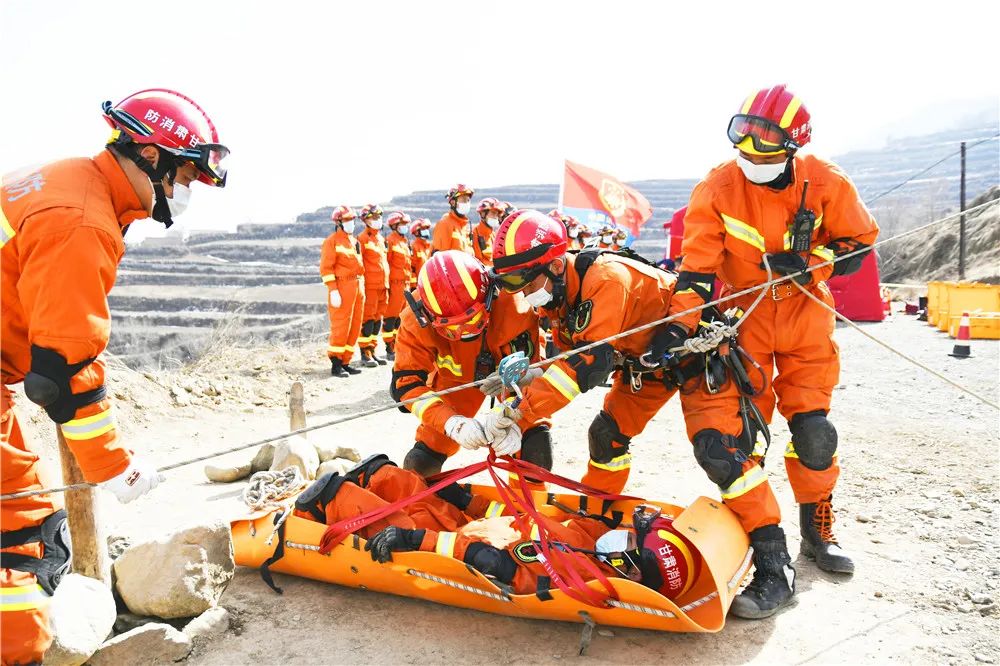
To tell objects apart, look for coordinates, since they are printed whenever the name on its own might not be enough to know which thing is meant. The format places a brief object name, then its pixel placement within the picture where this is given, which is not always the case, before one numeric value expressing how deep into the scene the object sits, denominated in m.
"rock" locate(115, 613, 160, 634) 3.55
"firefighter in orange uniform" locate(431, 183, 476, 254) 11.64
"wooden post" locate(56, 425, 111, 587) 3.35
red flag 16.41
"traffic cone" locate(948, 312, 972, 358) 10.11
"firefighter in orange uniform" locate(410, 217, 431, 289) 13.09
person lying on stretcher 3.34
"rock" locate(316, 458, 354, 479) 5.43
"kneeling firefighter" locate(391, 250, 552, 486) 4.08
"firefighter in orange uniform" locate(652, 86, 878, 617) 3.77
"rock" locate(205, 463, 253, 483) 5.92
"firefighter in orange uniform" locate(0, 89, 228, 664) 2.36
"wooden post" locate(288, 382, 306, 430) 6.39
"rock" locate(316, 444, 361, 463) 6.03
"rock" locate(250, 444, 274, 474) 6.11
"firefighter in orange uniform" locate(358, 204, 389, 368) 11.39
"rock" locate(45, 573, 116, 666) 3.02
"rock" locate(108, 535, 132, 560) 4.05
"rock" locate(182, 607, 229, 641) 3.41
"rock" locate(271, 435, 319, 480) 5.28
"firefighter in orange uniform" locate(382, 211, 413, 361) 12.27
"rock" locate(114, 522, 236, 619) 3.53
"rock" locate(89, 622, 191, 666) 3.18
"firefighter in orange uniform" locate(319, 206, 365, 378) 10.49
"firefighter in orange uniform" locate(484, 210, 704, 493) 3.78
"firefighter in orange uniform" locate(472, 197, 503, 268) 12.04
